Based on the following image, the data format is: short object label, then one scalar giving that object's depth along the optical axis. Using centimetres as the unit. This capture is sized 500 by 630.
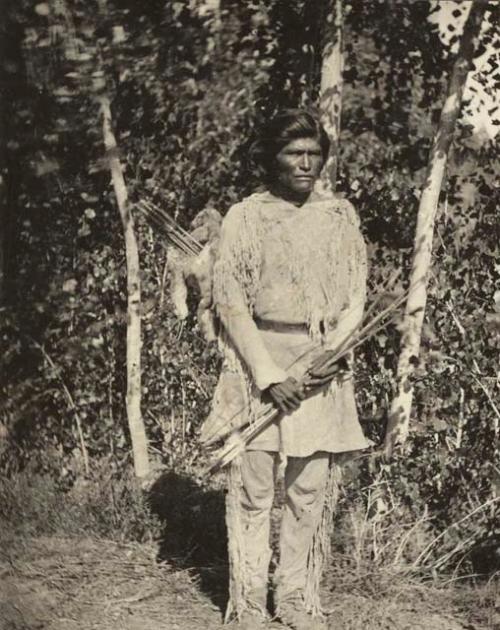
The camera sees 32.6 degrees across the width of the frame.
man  330
